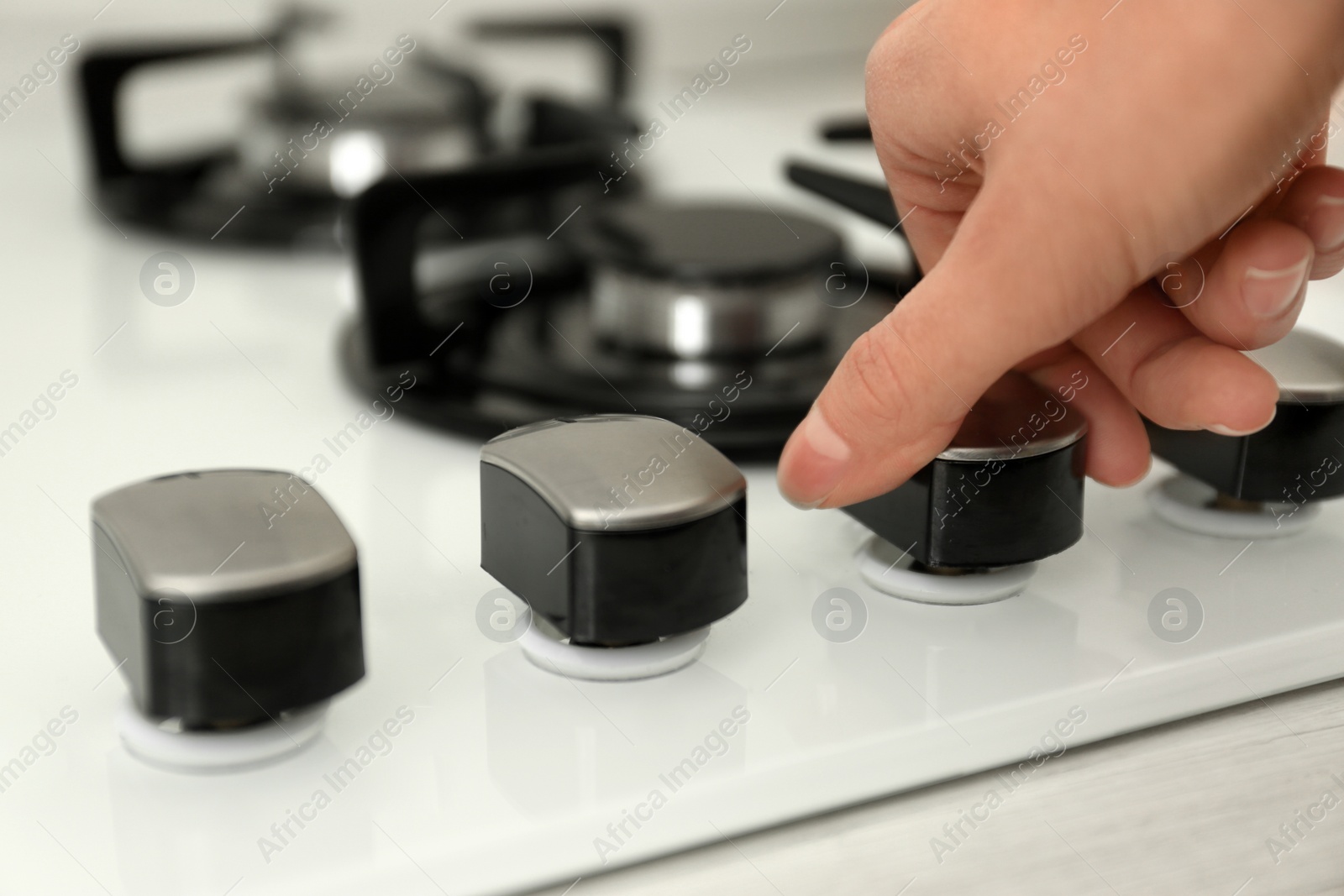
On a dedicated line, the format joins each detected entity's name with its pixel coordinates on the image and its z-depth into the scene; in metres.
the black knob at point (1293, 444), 0.49
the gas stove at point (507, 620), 0.35
